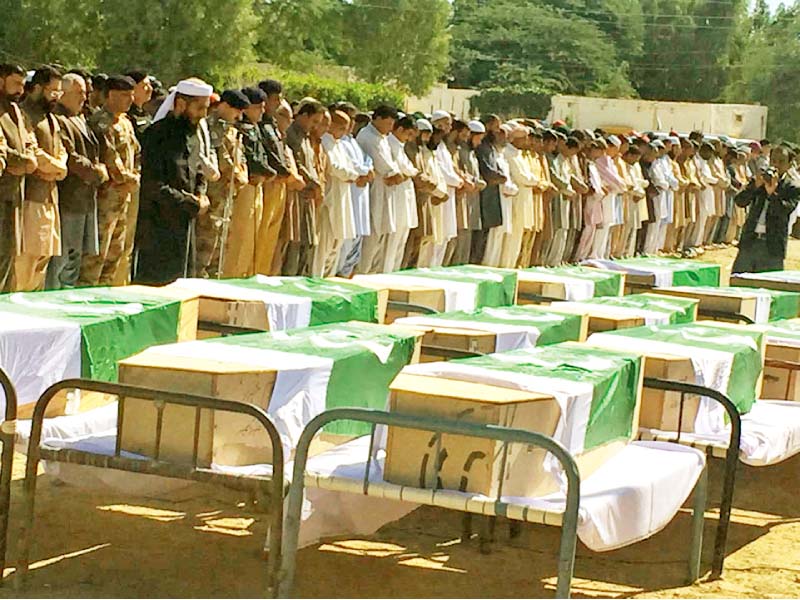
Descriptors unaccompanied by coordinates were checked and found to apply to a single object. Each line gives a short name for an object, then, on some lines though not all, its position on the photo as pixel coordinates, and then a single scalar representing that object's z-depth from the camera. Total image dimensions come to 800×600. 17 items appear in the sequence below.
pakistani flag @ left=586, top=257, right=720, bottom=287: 10.34
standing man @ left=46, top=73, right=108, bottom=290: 9.62
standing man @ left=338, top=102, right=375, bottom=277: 13.07
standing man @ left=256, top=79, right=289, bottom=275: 11.63
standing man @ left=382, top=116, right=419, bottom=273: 13.84
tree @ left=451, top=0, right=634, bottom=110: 78.12
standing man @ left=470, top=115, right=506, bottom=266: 15.81
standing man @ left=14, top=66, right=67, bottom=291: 9.38
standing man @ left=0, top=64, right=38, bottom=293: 9.09
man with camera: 14.05
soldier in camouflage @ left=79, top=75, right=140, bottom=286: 9.89
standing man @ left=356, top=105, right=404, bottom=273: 13.55
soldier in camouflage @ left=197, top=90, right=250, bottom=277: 10.80
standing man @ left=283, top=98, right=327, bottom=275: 12.17
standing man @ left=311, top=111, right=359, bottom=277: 12.71
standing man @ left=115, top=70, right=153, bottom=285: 10.64
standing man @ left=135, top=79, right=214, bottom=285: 10.02
